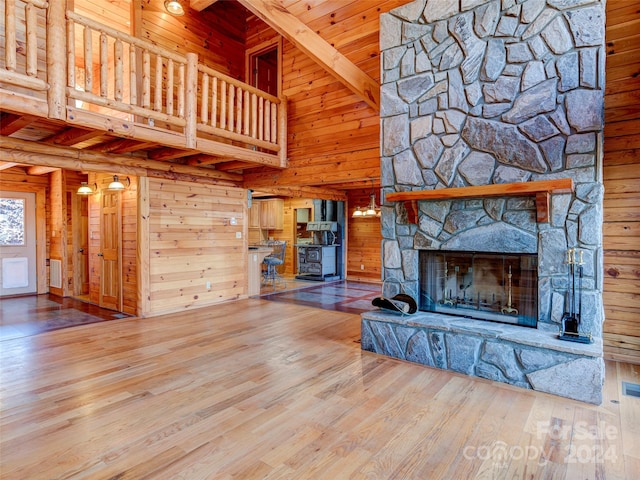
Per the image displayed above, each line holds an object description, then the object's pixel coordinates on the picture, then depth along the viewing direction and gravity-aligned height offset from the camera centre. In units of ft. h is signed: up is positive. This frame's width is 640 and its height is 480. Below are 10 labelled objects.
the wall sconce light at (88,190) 20.45 +2.46
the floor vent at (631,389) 9.02 -4.09
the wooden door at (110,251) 18.63 -0.99
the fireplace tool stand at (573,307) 9.23 -2.00
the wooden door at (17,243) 22.74 -0.66
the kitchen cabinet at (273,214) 34.12 +1.76
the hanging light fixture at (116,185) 17.13 +2.29
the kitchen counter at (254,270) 22.59 -2.41
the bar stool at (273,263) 26.09 -2.22
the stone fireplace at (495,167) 9.28 +1.92
